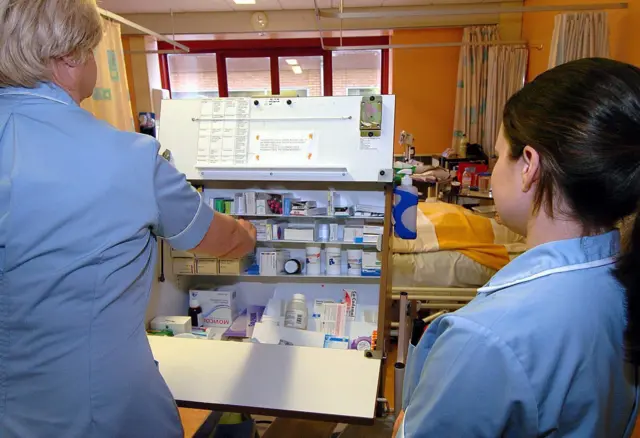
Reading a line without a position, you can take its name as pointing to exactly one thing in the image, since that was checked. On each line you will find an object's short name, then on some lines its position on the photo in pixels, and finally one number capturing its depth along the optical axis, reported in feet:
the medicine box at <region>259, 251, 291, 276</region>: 5.22
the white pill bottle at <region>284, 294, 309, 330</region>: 5.07
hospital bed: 7.44
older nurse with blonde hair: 2.28
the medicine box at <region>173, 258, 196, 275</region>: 5.29
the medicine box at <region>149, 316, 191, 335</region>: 4.99
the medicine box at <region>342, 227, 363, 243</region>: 4.98
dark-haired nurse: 1.64
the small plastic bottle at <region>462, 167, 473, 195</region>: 11.93
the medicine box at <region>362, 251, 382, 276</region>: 5.08
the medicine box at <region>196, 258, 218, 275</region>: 5.25
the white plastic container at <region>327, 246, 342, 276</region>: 5.14
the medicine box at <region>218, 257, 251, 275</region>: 5.20
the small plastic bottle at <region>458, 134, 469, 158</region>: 14.01
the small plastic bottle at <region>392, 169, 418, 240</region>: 4.48
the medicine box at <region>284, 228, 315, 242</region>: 5.09
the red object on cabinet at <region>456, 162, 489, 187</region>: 11.91
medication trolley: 3.70
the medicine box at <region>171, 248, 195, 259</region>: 5.25
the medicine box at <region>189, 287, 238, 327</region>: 5.47
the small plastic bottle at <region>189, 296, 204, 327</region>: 5.44
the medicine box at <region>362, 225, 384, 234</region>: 4.87
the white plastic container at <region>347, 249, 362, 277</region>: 5.13
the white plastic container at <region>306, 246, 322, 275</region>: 5.18
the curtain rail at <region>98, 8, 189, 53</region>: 7.18
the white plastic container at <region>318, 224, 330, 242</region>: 5.09
